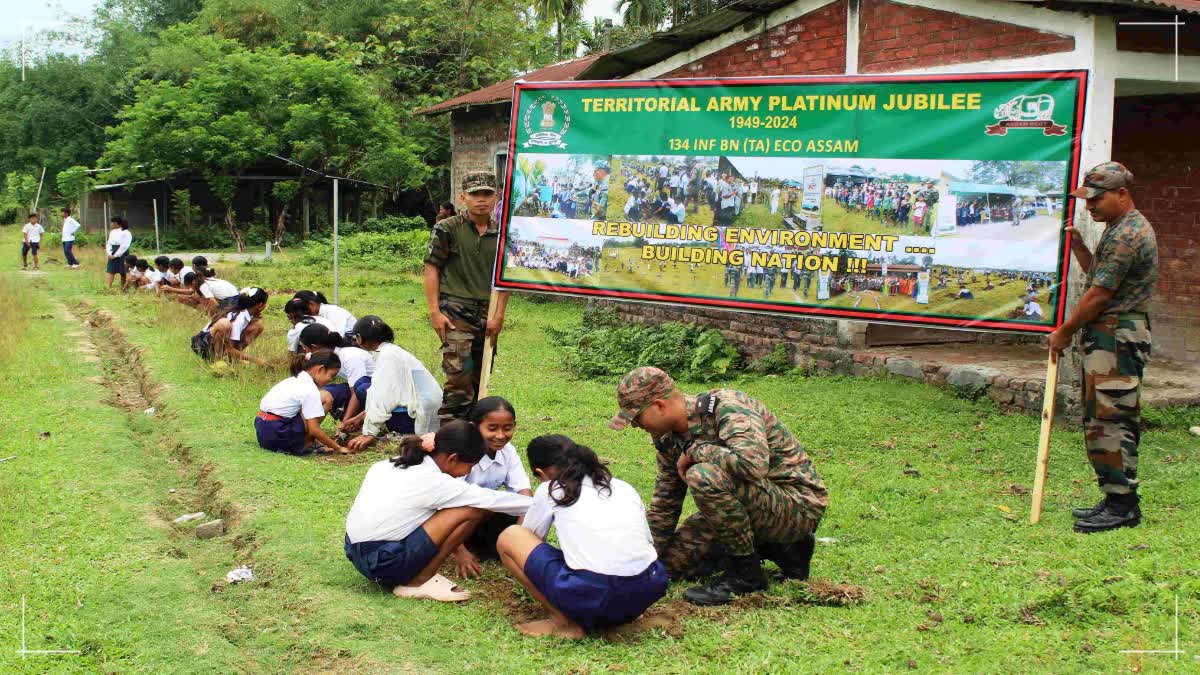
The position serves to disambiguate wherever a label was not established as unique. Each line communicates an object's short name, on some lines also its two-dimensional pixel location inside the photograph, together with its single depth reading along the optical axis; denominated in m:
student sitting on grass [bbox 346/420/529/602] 4.77
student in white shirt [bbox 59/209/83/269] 22.41
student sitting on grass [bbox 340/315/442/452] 7.32
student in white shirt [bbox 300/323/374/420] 8.27
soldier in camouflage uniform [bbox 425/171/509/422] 6.75
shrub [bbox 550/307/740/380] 10.38
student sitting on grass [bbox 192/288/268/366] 10.46
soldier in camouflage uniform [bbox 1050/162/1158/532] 5.31
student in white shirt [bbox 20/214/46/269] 22.43
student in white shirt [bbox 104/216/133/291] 18.00
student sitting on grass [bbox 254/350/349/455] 7.46
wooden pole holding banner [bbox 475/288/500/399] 6.60
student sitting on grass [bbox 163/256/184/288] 15.69
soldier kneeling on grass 4.46
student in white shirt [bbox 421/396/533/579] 5.06
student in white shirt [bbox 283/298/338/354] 9.10
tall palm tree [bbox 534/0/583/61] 38.44
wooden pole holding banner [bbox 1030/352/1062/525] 5.50
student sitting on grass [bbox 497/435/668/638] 4.21
